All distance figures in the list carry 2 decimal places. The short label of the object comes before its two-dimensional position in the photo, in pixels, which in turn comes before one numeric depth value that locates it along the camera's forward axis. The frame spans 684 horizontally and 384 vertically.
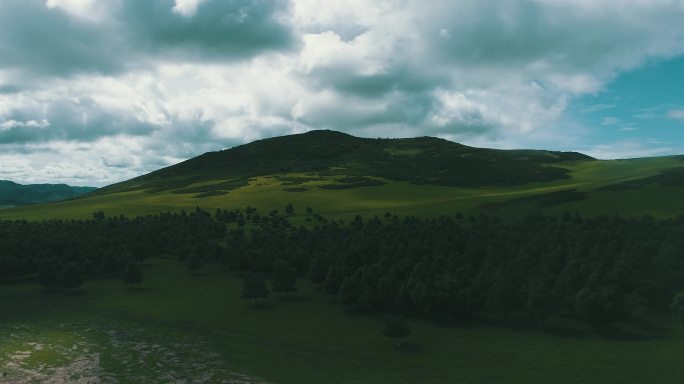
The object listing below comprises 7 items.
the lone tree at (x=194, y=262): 141.75
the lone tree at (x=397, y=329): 85.56
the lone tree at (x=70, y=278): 124.31
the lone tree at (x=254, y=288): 111.12
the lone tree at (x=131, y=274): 126.31
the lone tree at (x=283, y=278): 118.44
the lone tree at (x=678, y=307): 83.19
